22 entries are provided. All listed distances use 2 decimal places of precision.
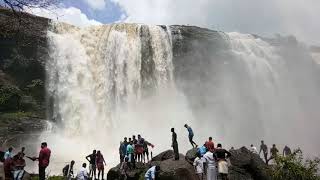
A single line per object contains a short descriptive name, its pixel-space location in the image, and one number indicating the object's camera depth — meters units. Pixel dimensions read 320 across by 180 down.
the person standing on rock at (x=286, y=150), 15.13
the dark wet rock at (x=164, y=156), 12.35
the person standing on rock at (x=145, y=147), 12.14
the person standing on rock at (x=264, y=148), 15.75
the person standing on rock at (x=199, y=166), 8.46
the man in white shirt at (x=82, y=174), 8.07
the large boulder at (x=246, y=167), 10.43
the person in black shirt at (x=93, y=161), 11.18
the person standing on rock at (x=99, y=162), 11.34
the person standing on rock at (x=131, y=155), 10.94
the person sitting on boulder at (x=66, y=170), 11.64
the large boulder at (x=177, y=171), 9.73
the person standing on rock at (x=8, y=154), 8.57
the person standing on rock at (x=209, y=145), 9.00
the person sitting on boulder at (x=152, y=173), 7.38
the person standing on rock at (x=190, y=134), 10.97
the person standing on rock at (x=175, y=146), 10.10
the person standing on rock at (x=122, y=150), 11.48
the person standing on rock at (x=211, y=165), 7.55
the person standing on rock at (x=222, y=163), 7.63
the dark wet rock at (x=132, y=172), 10.79
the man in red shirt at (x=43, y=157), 8.18
